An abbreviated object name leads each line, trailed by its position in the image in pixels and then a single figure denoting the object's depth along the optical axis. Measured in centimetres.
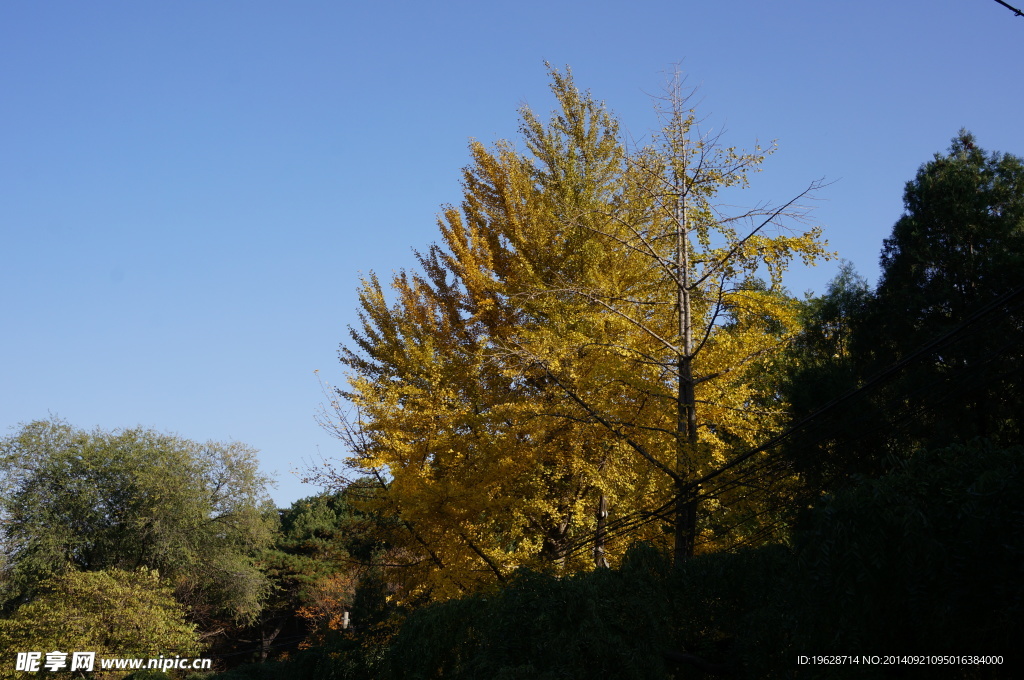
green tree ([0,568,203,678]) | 2044
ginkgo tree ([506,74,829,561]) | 1039
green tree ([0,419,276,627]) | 2619
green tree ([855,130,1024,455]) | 1426
